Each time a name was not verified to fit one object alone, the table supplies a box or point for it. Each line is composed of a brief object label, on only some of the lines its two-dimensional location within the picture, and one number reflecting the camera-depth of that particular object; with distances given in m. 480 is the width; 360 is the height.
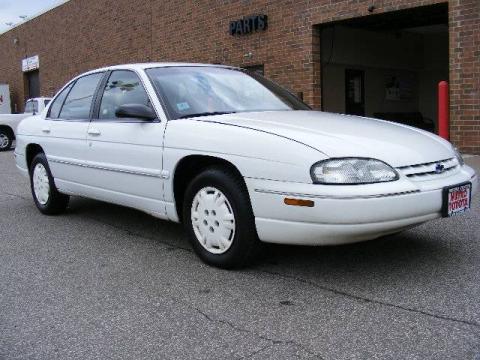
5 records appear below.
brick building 10.10
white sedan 3.58
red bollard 9.27
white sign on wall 26.16
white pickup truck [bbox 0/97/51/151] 17.70
